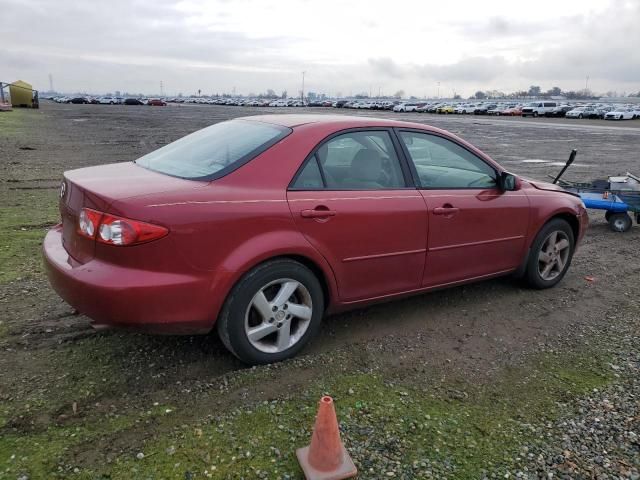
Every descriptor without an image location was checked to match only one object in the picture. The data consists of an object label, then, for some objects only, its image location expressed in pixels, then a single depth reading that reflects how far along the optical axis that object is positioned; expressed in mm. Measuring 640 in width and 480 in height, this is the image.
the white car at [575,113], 58094
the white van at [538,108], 63469
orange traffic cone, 2502
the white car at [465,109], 72875
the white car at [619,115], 54562
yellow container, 52638
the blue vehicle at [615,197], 7402
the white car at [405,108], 75562
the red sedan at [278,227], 3027
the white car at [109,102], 99312
